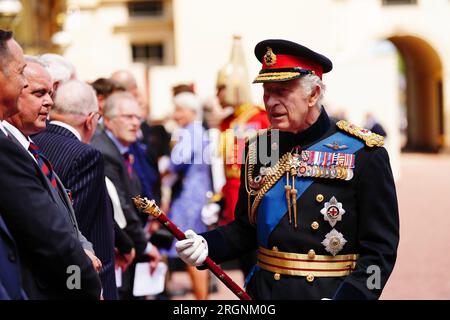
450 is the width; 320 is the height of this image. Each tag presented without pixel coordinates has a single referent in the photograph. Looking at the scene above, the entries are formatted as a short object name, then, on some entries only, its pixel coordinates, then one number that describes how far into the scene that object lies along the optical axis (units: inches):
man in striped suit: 352.2
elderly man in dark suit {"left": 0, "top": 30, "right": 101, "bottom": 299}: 229.3
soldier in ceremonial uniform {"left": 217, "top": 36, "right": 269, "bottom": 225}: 547.1
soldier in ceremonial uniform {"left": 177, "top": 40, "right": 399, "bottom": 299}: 279.7
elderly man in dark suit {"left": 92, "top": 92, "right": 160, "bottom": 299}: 449.7
